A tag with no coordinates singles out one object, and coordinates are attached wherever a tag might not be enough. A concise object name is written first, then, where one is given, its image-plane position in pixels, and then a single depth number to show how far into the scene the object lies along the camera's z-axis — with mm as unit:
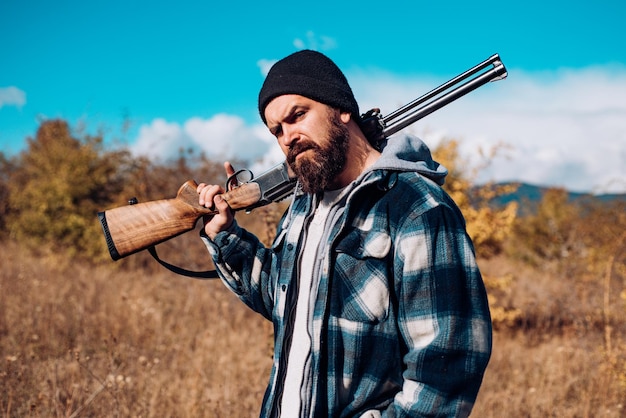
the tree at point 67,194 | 10180
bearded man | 1484
